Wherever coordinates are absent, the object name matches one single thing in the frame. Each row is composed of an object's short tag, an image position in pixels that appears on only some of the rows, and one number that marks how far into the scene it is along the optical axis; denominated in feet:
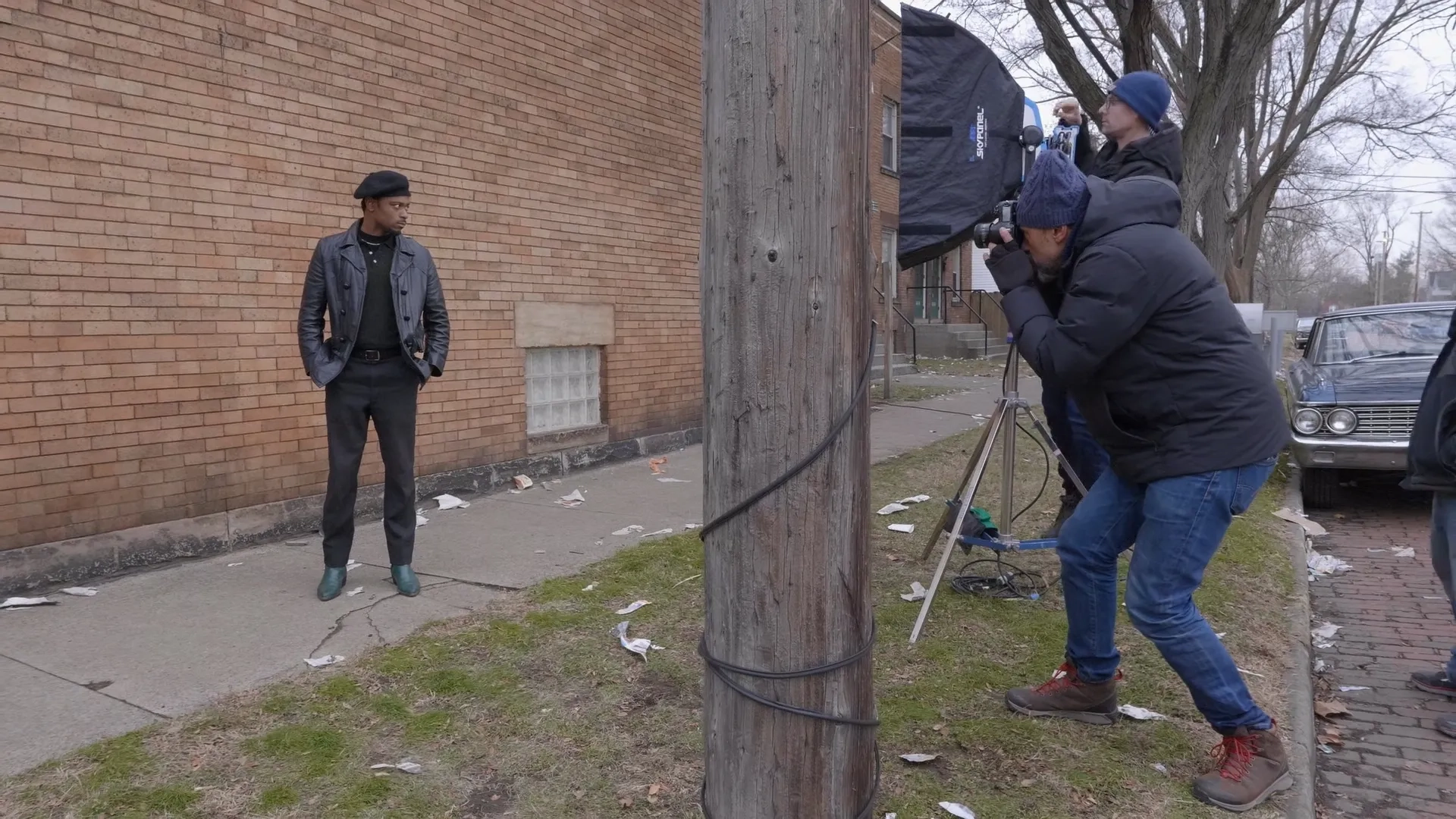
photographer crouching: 9.57
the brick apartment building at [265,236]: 16.37
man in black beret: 15.53
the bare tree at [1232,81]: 36.19
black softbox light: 15.49
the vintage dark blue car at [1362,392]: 25.00
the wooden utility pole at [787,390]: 6.80
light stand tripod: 15.53
